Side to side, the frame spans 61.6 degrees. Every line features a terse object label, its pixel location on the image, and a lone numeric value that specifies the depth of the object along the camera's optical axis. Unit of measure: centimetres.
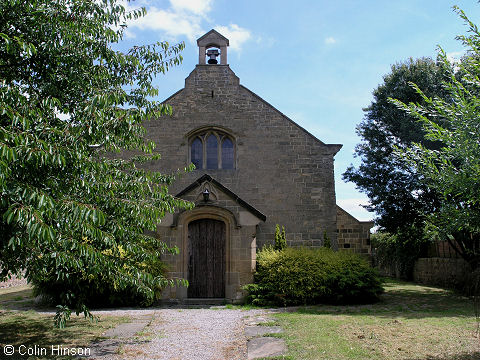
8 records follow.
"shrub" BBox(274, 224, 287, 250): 1407
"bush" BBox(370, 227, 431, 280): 1942
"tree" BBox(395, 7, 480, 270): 532
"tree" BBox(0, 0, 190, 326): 438
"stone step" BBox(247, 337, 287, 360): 664
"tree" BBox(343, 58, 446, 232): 1658
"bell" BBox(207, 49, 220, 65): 1686
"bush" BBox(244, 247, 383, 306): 1223
